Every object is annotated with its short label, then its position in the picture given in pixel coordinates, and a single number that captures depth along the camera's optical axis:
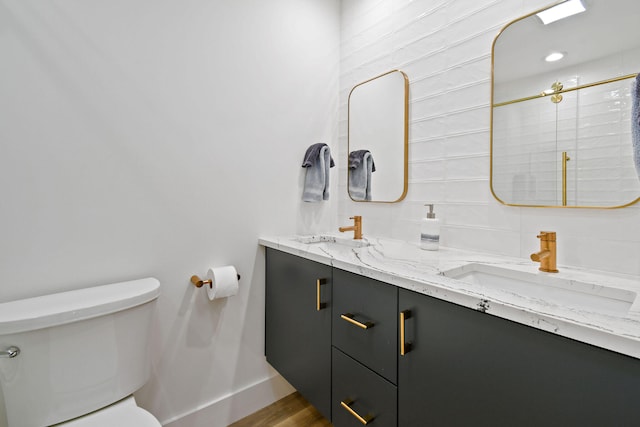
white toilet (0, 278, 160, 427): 0.92
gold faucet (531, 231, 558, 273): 1.00
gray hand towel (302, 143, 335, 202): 1.79
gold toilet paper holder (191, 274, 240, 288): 1.42
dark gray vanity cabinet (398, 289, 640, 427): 0.58
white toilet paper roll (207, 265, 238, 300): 1.42
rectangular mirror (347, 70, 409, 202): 1.61
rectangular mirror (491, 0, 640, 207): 0.97
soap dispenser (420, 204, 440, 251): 1.36
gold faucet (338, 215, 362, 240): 1.69
